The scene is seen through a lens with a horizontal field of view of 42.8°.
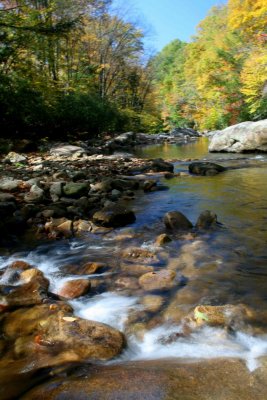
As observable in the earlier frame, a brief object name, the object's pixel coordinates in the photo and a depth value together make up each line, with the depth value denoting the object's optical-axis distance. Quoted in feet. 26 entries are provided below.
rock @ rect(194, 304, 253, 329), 8.05
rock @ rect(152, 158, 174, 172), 33.73
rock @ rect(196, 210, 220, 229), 15.71
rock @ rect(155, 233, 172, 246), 13.76
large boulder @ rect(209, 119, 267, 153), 46.39
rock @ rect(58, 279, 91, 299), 9.89
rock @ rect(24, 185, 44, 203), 19.73
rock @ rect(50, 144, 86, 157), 43.98
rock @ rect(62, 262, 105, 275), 11.58
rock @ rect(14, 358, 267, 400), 5.78
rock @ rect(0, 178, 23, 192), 21.81
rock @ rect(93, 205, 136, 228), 16.46
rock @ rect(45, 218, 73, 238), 15.30
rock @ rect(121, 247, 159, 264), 12.26
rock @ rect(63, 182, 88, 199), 21.09
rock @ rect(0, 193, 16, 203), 18.64
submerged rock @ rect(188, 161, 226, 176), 31.01
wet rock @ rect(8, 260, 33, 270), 11.37
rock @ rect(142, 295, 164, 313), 9.10
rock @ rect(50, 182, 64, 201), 20.65
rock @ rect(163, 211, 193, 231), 15.56
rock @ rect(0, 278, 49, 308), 9.18
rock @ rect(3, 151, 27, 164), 36.11
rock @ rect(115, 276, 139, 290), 10.41
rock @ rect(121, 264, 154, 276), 11.29
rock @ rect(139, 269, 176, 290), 10.26
